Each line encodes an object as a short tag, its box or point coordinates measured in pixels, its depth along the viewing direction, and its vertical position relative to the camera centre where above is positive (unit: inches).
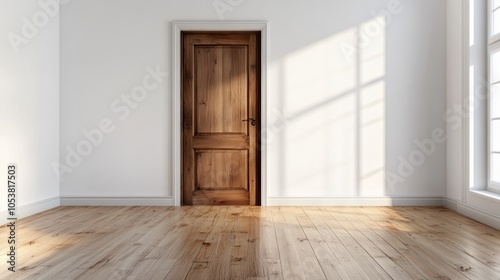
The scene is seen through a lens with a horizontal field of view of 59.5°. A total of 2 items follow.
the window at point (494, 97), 164.2 +15.2
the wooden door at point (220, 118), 202.7 +9.0
